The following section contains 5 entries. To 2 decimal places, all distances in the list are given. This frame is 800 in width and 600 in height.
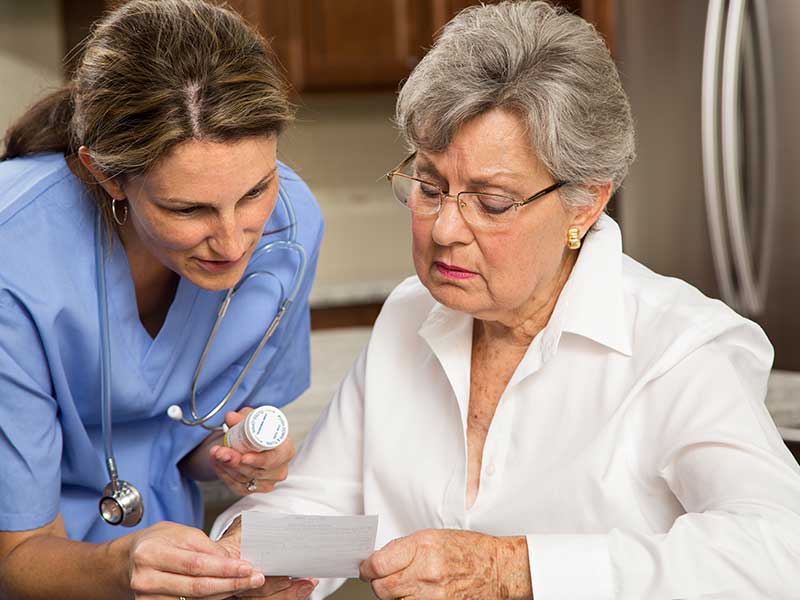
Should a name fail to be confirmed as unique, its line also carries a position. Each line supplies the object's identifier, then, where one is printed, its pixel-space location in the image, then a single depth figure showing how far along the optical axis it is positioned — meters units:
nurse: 1.38
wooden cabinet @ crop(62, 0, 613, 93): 3.70
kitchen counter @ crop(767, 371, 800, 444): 1.90
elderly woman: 1.25
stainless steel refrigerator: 2.80
